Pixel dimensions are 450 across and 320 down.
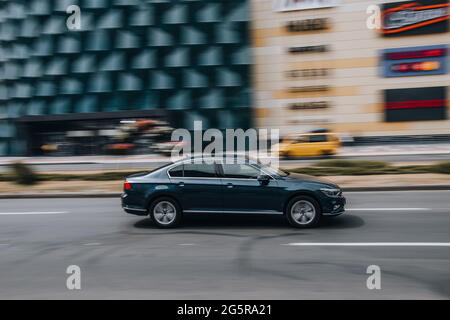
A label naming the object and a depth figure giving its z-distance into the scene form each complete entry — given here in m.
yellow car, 27.58
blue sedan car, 8.87
